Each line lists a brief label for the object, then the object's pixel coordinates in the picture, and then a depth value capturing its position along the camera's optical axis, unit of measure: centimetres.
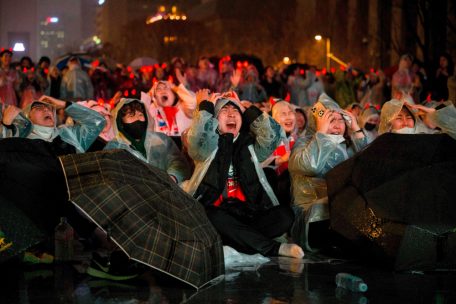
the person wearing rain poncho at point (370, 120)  1147
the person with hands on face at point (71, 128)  919
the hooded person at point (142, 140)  880
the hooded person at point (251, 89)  1819
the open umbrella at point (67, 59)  2003
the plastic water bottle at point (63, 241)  769
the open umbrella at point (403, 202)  723
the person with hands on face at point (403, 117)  932
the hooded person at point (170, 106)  1193
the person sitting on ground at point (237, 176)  806
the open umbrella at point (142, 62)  2548
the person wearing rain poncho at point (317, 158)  860
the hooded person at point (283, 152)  940
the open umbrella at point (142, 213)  630
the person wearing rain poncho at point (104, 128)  985
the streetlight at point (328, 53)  3284
